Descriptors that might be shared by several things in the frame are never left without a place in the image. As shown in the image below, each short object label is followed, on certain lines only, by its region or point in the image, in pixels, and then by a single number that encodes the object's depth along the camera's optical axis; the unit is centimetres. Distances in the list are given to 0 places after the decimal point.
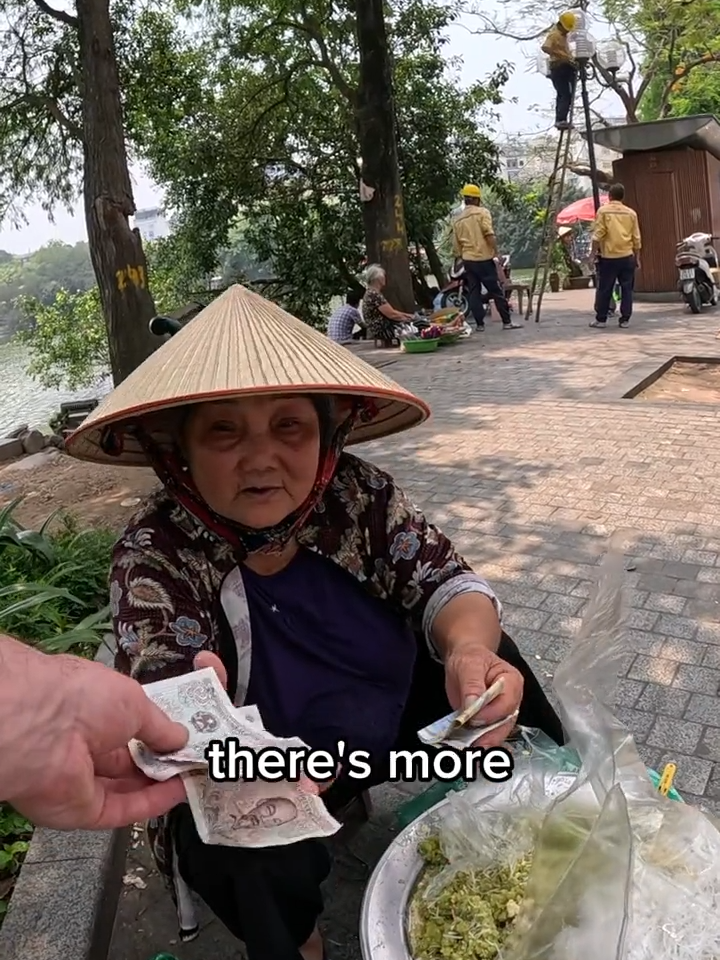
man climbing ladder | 1013
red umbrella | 1939
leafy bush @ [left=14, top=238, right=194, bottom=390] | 1458
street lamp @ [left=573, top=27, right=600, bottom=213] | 1006
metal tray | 117
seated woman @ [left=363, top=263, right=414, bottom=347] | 962
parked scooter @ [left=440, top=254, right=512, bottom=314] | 1118
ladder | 1048
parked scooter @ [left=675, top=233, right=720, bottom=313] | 976
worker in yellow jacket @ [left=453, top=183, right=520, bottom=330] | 1012
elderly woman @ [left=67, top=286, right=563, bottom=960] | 135
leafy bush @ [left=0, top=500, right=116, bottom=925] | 263
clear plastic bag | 107
